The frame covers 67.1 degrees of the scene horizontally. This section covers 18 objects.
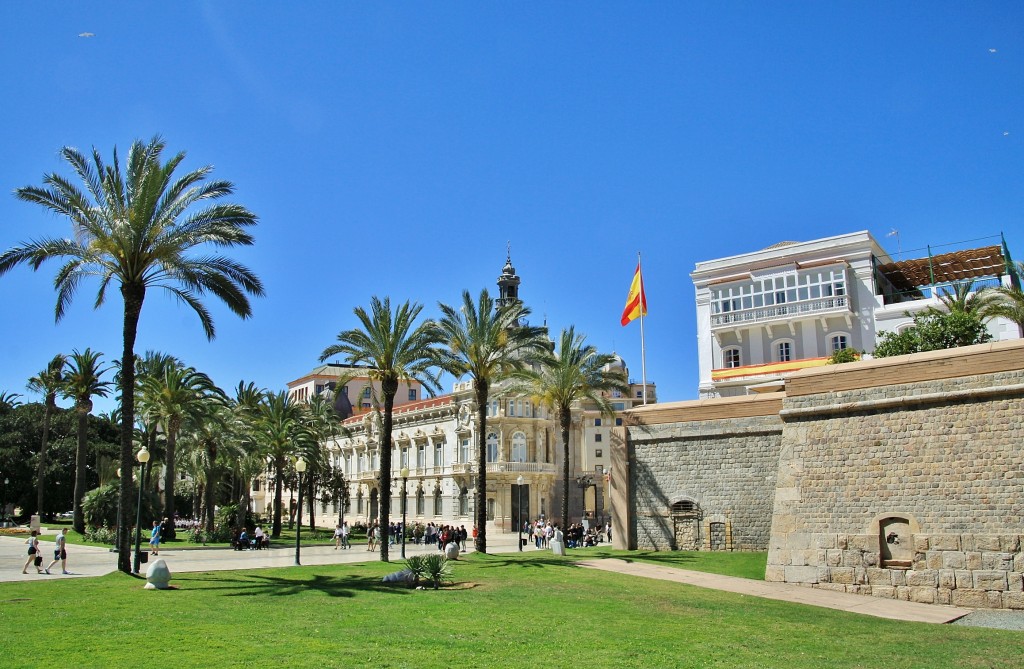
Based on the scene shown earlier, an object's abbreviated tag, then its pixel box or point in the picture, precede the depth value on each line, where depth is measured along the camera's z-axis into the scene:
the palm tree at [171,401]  35.25
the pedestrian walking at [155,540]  25.99
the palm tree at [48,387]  46.91
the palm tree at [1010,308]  28.45
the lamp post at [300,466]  23.92
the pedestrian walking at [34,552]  19.88
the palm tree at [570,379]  33.66
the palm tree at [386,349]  25.81
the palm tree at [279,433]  41.95
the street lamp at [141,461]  19.12
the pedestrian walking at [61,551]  20.12
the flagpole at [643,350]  37.59
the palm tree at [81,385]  40.16
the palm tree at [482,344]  28.31
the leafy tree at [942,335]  26.97
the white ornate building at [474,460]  53.22
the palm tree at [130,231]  18.41
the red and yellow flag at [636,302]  37.78
